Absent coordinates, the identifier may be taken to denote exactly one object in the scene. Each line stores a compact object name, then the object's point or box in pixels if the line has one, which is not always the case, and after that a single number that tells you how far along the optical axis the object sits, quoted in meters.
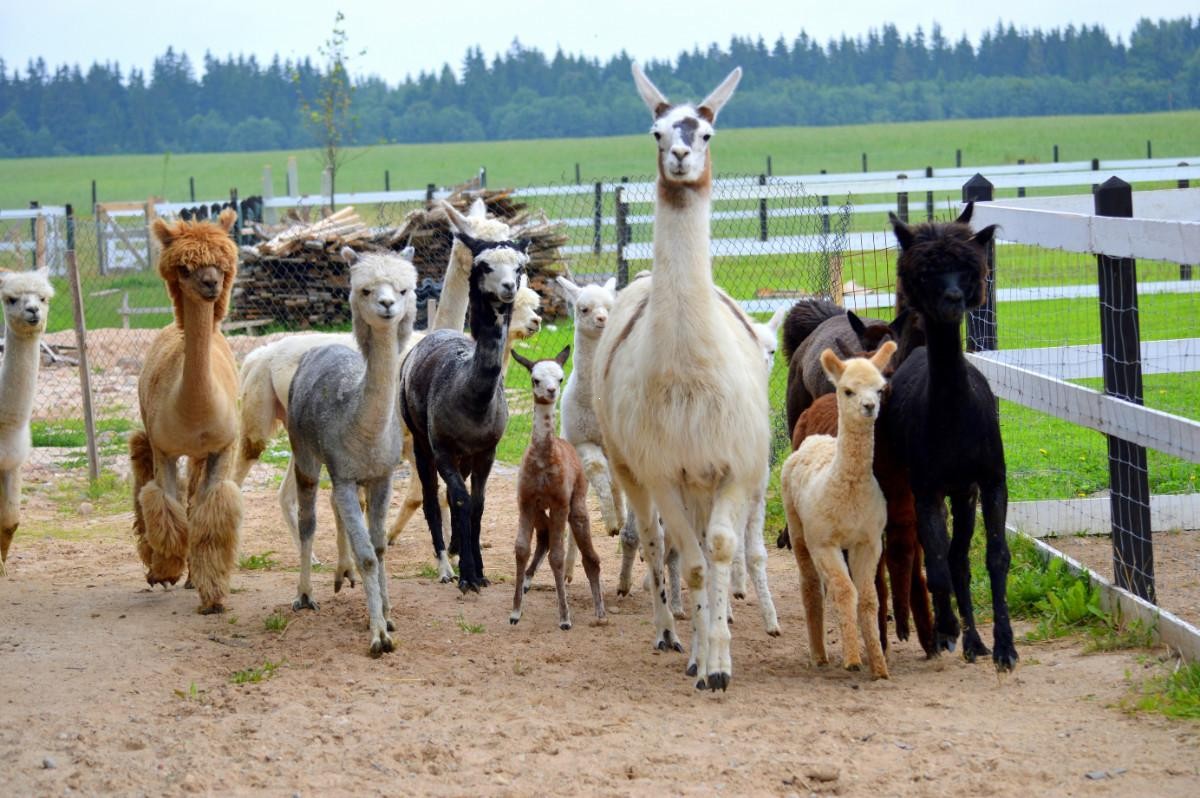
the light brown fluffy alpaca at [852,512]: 11.23
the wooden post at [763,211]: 23.43
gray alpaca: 12.94
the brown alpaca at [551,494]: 13.85
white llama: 11.45
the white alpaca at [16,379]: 16.52
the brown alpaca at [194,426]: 14.53
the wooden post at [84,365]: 21.84
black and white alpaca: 14.72
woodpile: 36.78
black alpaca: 11.00
